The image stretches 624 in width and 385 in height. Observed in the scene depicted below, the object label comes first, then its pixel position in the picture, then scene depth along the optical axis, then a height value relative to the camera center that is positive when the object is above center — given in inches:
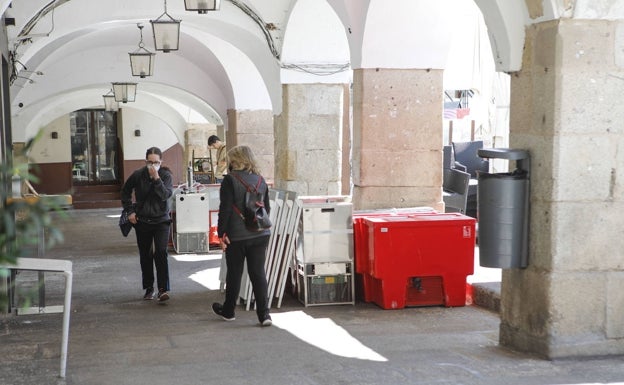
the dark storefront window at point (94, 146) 1042.1 -12.6
